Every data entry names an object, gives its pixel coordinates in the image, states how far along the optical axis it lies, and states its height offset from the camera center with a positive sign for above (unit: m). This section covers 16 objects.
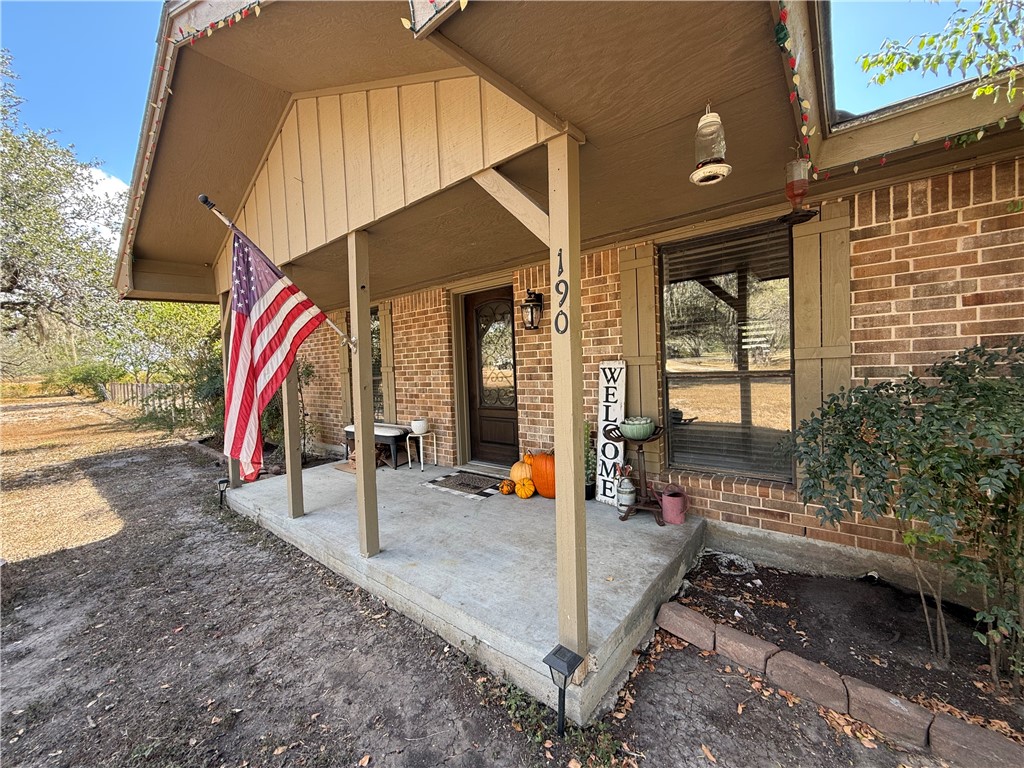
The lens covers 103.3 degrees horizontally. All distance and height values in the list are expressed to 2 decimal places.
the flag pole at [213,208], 2.49 +1.09
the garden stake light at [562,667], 1.61 -1.18
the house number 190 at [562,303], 1.67 +0.29
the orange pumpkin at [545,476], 3.79 -0.96
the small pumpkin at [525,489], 3.81 -1.08
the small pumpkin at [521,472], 3.90 -0.95
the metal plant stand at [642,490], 3.15 -0.96
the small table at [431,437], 5.13 -0.78
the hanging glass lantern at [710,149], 1.56 +0.86
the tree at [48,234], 7.66 +3.13
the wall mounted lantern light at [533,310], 3.98 +0.64
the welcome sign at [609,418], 3.41 -0.39
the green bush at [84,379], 18.55 +0.45
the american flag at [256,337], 2.73 +0.31
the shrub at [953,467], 1.58 -0.45
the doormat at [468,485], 3.99 -1.14
